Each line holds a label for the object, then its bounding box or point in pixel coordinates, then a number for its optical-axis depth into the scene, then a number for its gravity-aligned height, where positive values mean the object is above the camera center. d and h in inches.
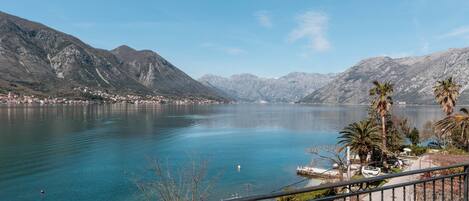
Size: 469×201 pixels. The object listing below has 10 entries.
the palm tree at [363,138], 1987.1 -195.5
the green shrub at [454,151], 1836.4 -259.5
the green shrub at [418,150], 2645.4 -346.0
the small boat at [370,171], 1950.1 -355.3
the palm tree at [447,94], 2300.7 +25.1
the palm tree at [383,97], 2208.4 +9.5
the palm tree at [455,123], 1666.8 -113.8
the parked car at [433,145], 2955.2 -382.1
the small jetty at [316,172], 2195.1 -411.0
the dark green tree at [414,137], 3260.3 -318.1
